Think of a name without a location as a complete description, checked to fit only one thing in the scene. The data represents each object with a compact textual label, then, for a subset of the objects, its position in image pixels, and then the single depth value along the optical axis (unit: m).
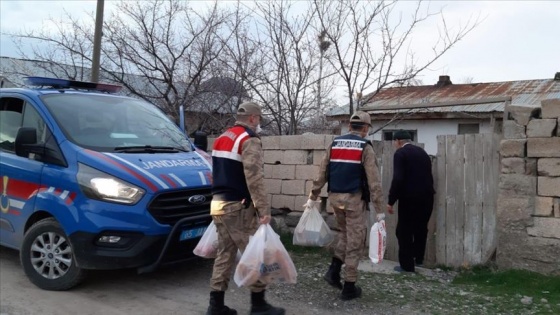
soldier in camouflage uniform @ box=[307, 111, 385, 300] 4.79
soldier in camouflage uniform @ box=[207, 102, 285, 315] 4.29
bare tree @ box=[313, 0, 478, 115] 8.50
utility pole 9.97
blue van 4.66
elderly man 5.74
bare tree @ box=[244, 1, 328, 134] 9.01
